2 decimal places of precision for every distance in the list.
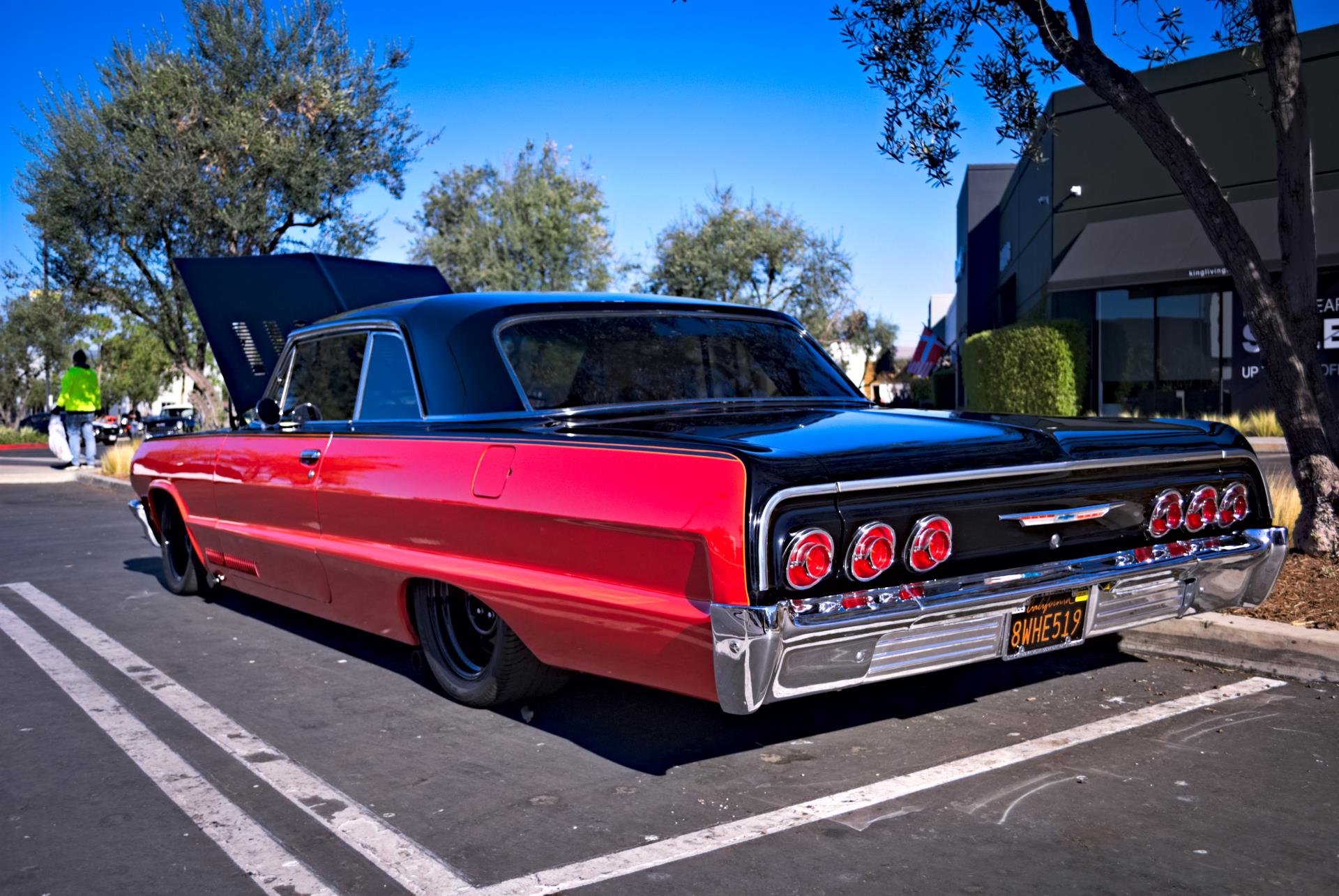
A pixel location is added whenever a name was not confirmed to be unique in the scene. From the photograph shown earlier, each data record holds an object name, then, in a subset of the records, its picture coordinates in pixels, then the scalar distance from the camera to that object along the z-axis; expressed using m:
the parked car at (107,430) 43.28
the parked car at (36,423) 52.88
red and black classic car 3.36
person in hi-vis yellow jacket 18.89
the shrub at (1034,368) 21.81
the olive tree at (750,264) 37.09
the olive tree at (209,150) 17.62
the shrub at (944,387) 37.28
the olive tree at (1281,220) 6.46
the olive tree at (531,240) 32.22
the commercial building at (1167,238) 21.41
